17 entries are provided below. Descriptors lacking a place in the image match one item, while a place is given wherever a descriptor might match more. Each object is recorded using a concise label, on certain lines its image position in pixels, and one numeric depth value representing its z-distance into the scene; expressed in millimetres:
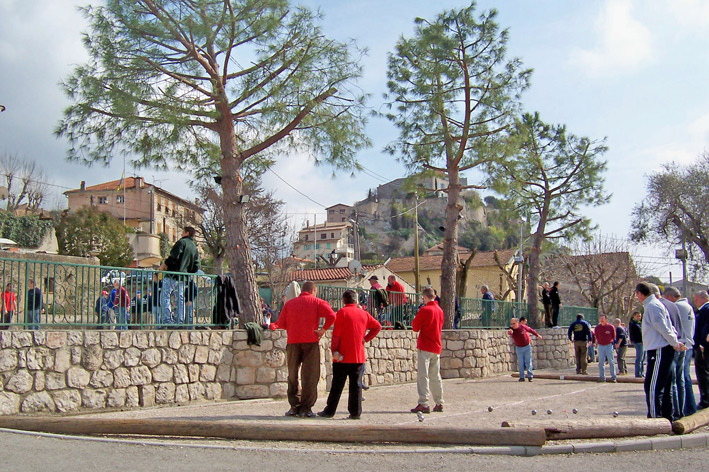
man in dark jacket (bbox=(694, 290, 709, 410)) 9602
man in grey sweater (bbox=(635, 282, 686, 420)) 8258
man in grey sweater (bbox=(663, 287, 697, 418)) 8594
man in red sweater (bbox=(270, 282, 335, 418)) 8945
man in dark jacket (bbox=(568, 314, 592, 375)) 19172
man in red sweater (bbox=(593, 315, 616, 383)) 17688
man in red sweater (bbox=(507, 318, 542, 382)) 17359
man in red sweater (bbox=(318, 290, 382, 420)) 8922
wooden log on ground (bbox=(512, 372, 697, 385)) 16938
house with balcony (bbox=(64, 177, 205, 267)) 68938
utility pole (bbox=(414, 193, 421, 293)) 32506
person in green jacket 10375
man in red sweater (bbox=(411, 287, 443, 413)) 10266
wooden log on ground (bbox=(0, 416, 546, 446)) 6875
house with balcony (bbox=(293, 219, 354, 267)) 120750
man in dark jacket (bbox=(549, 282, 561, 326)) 24769
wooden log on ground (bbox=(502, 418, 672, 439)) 7012
